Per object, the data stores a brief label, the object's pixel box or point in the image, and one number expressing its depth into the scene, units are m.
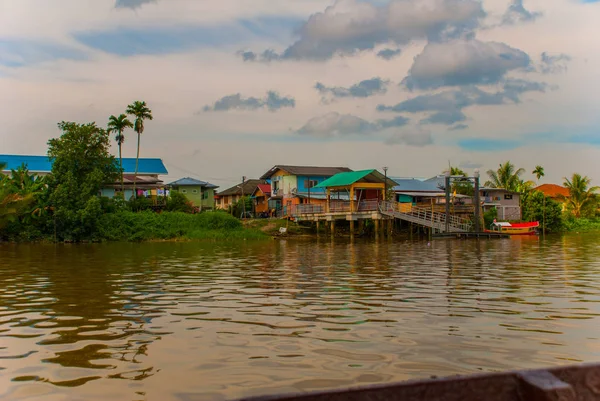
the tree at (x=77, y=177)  40.41
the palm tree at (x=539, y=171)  68.25
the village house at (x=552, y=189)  83.50
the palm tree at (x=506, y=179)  61.50
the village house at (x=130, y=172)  51.09
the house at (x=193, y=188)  60.38
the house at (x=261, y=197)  61.56
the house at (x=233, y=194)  70.00
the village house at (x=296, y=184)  54.34
